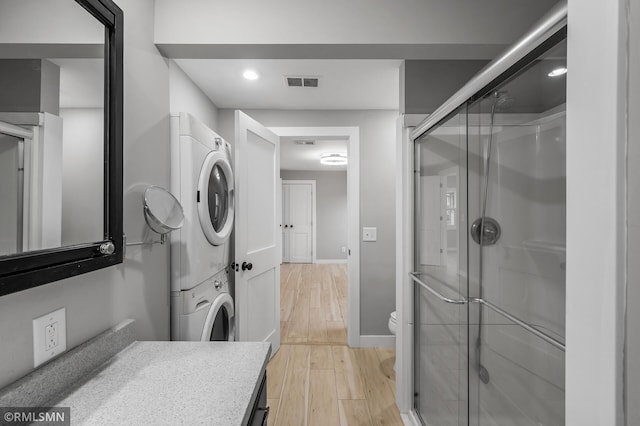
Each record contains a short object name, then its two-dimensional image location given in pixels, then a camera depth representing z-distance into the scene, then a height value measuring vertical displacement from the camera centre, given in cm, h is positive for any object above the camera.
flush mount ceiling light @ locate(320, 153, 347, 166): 525 +101
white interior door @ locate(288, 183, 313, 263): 755 -31
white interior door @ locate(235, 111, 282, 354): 209 -19
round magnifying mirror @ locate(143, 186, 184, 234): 129 +0
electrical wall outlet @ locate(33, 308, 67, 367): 80 -37
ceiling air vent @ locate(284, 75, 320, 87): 220 +104
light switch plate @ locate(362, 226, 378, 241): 277 -22
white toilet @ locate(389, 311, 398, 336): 239 -93
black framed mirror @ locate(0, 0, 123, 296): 69 +20
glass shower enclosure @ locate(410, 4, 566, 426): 81 -14
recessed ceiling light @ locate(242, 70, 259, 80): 212 +104
